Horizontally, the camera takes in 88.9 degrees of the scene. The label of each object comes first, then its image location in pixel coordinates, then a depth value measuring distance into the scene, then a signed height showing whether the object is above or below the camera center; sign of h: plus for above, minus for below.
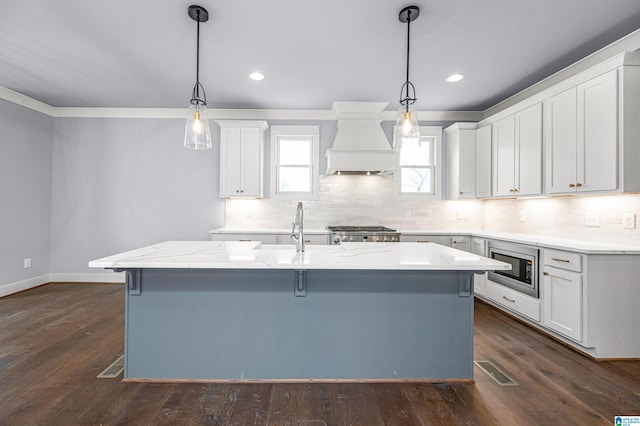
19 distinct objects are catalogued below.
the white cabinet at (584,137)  2.64 +0.71
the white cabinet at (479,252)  3.99 -0.46
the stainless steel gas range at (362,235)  4.02 -0.25
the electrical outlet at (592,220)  3.10 -0.03
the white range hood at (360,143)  4.21 +0.94
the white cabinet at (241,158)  4.50 +0.77
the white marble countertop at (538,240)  2.58 -0.24
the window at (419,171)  4.94 +0.67
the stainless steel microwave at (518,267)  3.16 -0.51
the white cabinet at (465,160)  4.57 +0.78
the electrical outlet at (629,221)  2.77 -0.04
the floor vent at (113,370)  2.30 -1.15
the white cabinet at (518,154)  3.48 +0.72
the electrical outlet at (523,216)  4.11 +0.00
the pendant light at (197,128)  2.27 +0.60
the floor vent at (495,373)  2.25 -1.15
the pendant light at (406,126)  2.23 +0.61
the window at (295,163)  4.85 +0.77
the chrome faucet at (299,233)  2.25 -0.13
